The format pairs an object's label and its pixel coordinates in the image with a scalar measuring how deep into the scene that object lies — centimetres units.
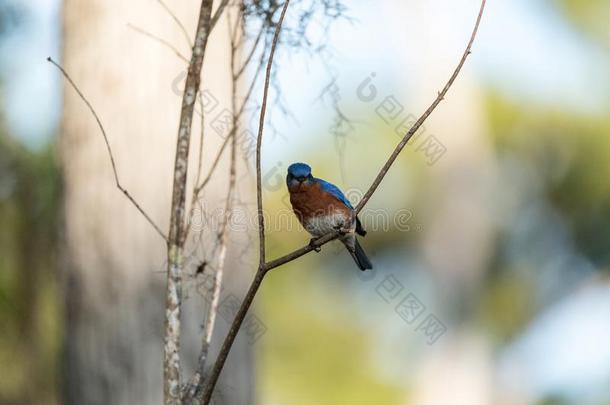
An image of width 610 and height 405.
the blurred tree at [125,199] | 1065
